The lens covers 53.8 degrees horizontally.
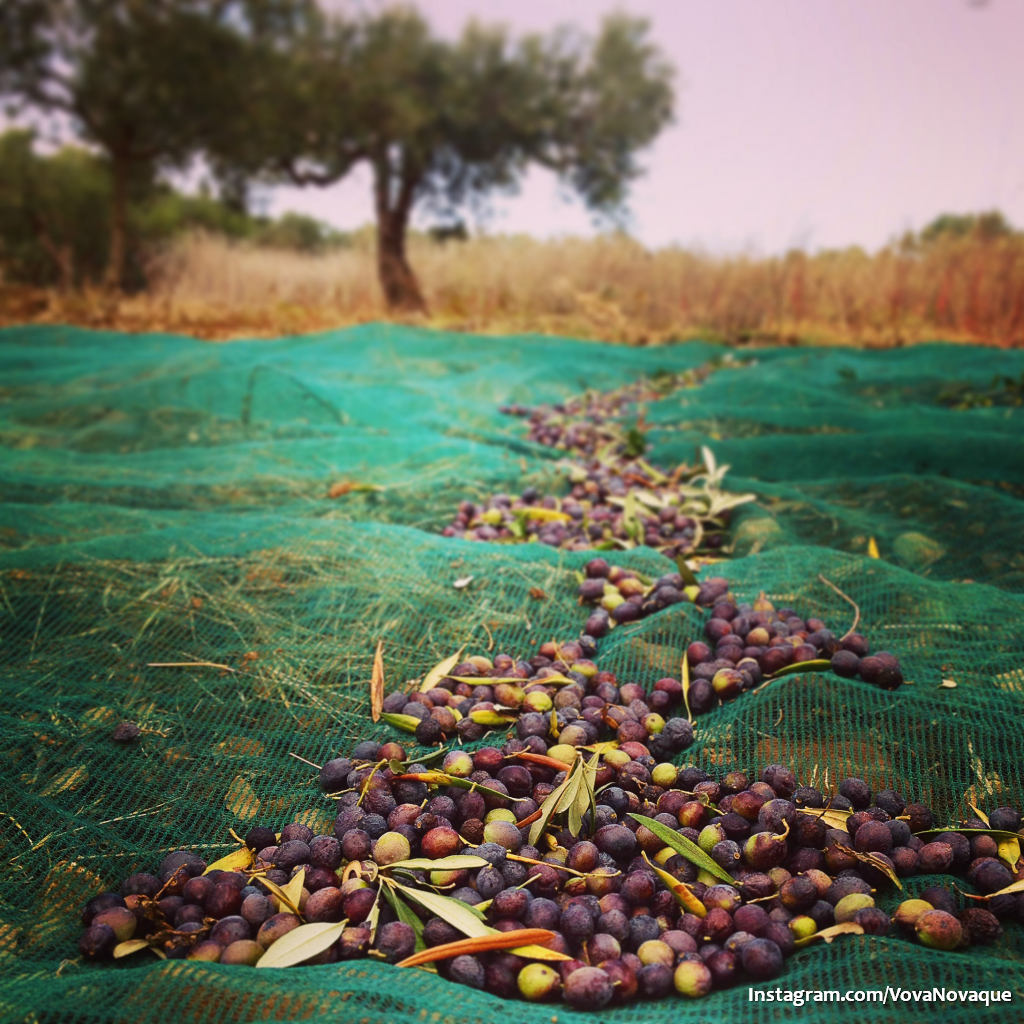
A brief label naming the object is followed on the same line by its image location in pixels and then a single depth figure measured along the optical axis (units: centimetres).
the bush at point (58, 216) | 1288
